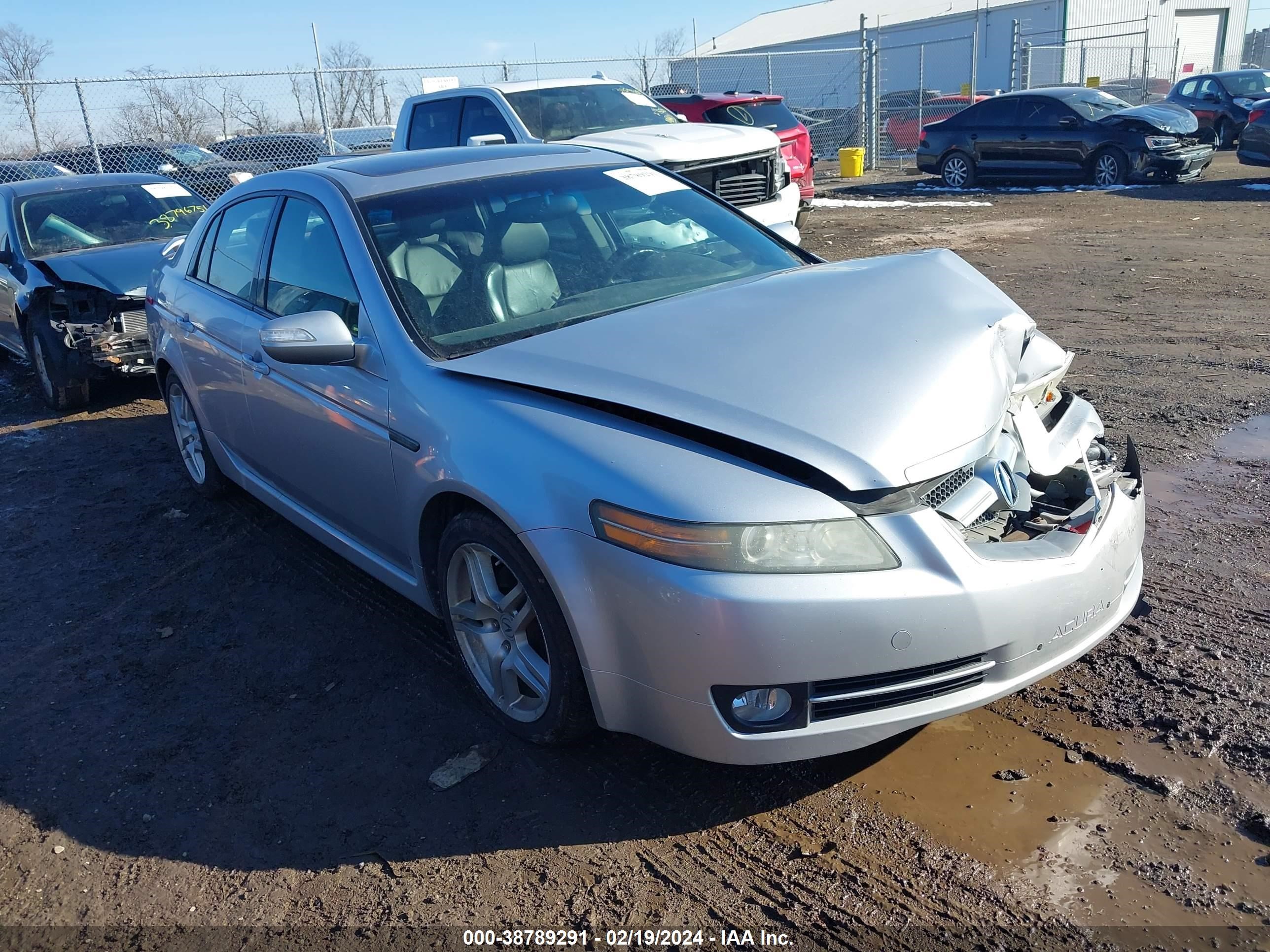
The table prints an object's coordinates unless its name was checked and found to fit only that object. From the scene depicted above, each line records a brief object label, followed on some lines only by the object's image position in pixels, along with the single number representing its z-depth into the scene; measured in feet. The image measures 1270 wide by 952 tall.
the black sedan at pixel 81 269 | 23.73
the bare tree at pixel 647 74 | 65.98
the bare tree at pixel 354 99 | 58.44
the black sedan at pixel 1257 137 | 48.16
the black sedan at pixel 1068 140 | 49.73
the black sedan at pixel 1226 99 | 66.33
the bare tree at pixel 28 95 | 43.73
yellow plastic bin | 66.39
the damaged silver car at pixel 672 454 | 8.00
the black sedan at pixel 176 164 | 53.31
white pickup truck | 29.89
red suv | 44.19
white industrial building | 108.47
